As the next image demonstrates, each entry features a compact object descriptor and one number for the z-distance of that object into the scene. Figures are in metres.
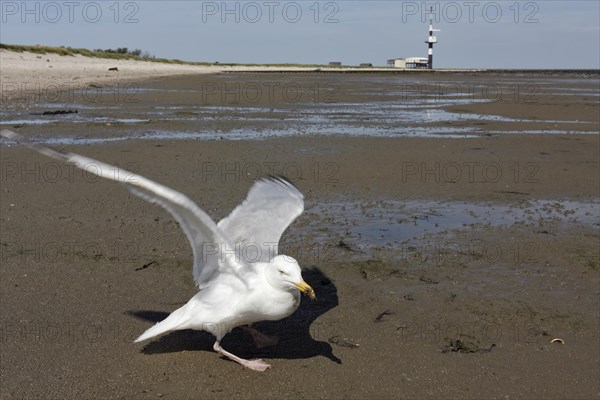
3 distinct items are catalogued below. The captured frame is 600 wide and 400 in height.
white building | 154.50
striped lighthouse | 143.62
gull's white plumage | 4.45
